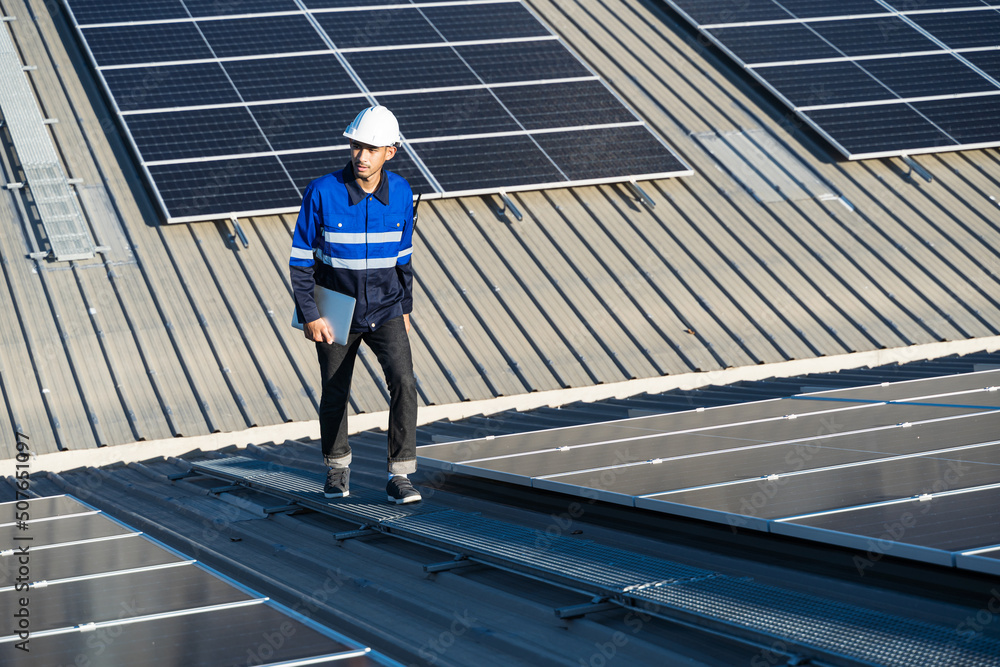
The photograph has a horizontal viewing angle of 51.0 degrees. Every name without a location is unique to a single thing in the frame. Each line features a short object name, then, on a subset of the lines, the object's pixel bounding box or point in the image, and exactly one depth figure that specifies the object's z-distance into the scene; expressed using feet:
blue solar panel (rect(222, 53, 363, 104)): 50.52
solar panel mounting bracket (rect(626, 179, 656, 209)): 49.24
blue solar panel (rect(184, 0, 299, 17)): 55.52
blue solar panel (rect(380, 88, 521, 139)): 50.21
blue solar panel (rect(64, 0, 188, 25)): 53.36
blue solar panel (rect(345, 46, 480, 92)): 52.47
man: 22.34
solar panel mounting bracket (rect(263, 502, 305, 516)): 24.75
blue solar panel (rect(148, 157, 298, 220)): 43.93
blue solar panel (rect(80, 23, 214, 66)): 50.85
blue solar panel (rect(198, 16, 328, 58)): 53.11
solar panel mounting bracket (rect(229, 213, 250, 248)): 43.47
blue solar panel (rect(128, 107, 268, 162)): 46.19
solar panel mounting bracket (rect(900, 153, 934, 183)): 53.62
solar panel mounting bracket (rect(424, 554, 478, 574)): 19.22
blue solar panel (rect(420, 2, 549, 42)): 57.47
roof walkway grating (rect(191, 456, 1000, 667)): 13.00
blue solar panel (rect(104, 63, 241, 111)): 48.65
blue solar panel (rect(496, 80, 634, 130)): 52.29
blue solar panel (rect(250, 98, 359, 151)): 47.85
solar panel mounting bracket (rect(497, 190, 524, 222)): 47.32
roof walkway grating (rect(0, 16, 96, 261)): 41.81
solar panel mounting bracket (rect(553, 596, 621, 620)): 16.26
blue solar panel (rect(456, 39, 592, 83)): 54.70
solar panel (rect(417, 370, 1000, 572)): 16.20
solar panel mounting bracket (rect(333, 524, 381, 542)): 22.02
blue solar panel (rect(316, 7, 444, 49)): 55.26
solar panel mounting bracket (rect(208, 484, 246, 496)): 27.61
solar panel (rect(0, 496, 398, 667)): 12.82
